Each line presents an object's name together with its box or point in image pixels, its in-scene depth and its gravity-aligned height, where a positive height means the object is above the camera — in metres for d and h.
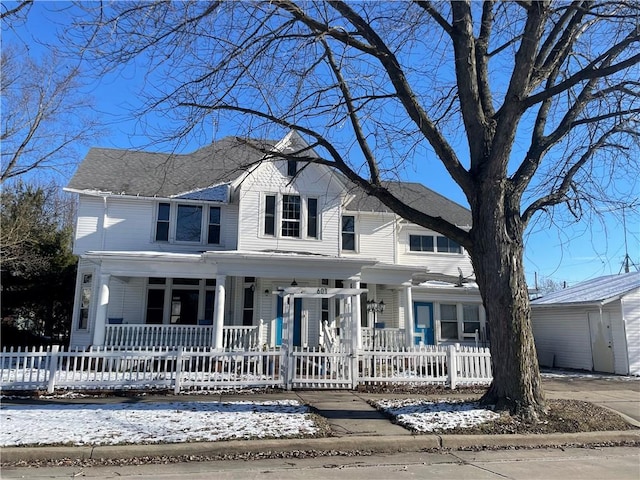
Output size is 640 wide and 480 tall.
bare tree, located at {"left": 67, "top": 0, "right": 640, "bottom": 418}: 8.00 +3.89
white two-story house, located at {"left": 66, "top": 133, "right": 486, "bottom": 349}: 15.45 +2.40
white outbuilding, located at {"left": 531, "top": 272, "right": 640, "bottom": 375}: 16.92 +0.31
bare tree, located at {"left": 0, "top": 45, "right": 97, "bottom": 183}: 19.53 +7.37
